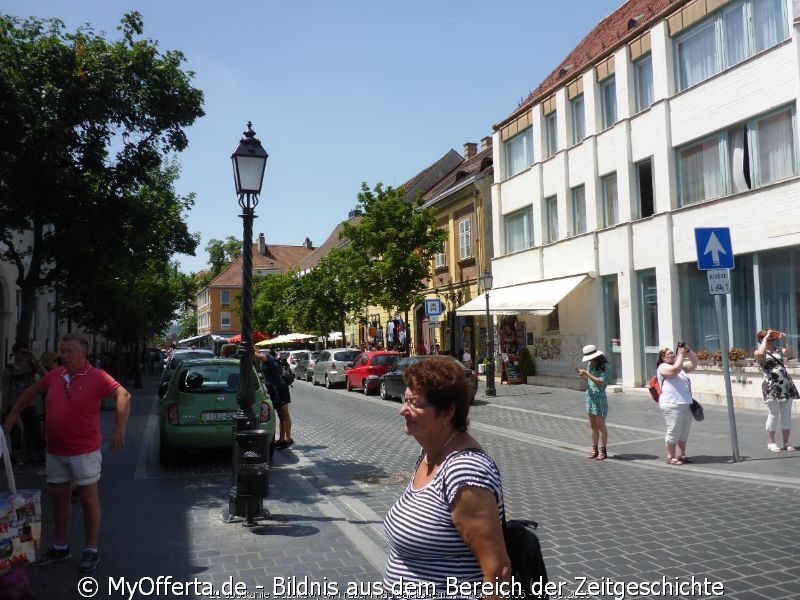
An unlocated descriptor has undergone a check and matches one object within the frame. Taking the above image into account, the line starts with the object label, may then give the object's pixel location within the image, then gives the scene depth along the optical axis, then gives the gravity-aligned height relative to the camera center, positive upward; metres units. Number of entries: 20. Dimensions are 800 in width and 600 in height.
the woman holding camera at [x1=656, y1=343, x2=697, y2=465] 9.45 -0.91
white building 15.86 +4.44
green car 9.87 -1.01
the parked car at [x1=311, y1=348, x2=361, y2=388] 27.83 -0.90
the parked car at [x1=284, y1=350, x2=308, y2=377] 35.84 -0.70
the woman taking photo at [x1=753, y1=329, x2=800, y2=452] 9.62 -0.76
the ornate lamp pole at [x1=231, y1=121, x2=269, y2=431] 7.42 +1.50
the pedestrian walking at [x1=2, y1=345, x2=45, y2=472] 9.55 -0.61
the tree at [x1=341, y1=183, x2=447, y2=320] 29.45 +4.16
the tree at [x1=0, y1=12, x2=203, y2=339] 10.33 +3.34
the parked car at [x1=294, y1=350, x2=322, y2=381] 33.22 -1.16
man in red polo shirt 5.43 -0.69
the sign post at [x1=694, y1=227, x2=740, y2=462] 9.80 +1.09
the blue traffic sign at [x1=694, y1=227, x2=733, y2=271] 9.81 +1.26
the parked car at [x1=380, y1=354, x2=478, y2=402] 20.53 -1.26
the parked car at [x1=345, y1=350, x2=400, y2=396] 23.69 -0.94
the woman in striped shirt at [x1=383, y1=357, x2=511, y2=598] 2.32 -0.60
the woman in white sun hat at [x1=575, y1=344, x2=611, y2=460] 10.03 -0.86
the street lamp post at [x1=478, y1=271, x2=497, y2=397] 21.24 -0.06
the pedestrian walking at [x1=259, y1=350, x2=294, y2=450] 11.46 -0.77
